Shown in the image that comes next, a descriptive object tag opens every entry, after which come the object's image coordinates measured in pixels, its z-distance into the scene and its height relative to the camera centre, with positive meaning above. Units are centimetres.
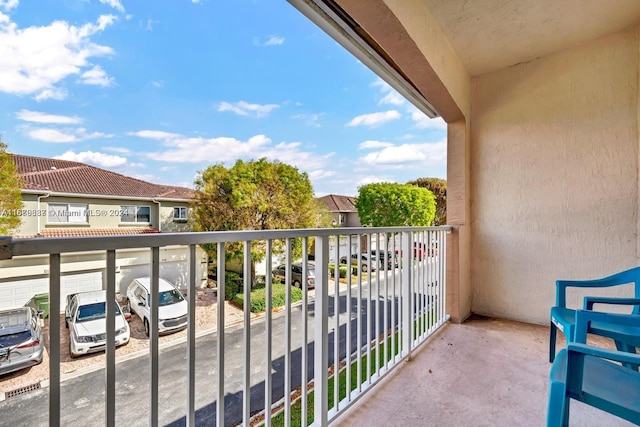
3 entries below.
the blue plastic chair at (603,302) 145 -57
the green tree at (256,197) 663 +43
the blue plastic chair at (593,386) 99 -63
